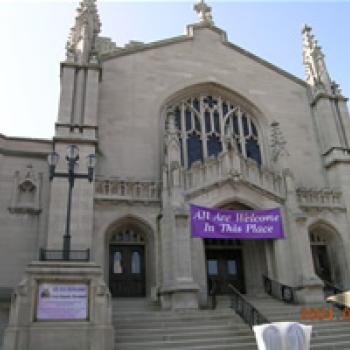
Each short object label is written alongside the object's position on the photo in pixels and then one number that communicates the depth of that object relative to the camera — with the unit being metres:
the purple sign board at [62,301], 10.21
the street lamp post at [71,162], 12.80
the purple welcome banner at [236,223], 16.06
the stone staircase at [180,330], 10.91
